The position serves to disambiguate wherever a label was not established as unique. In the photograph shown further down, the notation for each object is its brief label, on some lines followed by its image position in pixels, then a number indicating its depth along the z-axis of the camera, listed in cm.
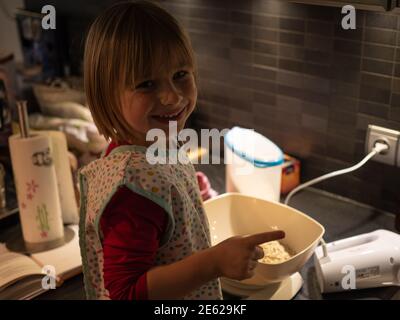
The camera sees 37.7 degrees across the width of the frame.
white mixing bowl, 115
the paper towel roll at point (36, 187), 130
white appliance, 116
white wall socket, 136
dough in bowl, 120
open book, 118
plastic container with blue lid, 141
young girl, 81
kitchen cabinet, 103
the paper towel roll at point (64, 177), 139
